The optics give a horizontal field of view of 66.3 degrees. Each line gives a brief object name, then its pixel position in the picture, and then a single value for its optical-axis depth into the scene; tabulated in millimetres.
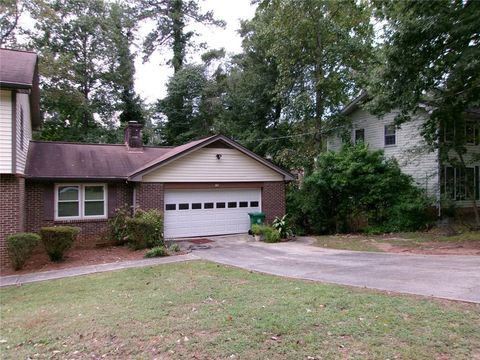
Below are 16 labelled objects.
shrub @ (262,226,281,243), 14648
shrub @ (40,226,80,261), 10906
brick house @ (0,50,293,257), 13117
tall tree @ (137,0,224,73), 35062
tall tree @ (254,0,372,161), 20531
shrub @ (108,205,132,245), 14083
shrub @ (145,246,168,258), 11586
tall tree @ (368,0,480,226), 11328
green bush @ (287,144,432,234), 16953
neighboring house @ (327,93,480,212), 18312
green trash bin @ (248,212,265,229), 16422
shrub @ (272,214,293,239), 15367
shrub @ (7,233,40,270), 10023
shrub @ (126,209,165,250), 12797
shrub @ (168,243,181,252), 12484
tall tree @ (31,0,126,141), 25391
